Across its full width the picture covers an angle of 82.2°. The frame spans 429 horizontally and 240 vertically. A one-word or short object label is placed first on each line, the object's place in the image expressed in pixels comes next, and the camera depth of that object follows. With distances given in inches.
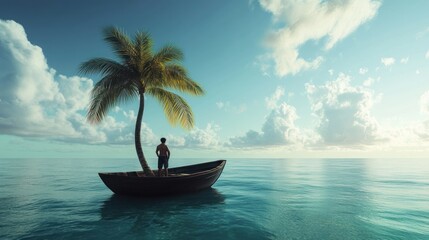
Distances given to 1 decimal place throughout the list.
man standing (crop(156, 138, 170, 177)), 579.0
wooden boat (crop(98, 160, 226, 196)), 489.4
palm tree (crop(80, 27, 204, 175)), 580.1
